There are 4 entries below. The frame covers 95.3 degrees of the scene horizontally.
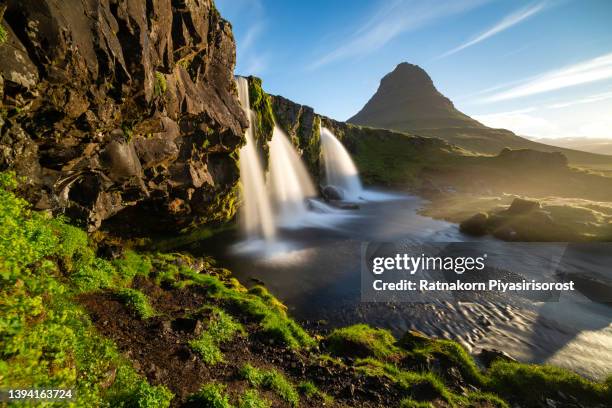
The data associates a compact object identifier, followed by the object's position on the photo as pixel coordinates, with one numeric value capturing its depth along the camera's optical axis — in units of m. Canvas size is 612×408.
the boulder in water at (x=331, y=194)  62.72
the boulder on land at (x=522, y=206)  40.09
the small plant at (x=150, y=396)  6.84
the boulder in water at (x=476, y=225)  39.06
